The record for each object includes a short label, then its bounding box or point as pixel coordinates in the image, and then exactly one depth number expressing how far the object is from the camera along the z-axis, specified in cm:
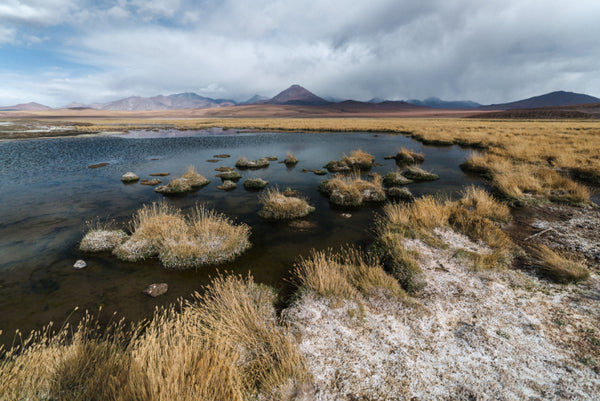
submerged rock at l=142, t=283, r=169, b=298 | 706
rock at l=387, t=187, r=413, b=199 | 1555
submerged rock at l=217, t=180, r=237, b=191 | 1766
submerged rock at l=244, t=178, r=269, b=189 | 1803
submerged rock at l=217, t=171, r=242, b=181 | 2022
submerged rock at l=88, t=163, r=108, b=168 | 2380
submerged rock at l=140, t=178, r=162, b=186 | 1840
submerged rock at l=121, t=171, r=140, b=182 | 1890
